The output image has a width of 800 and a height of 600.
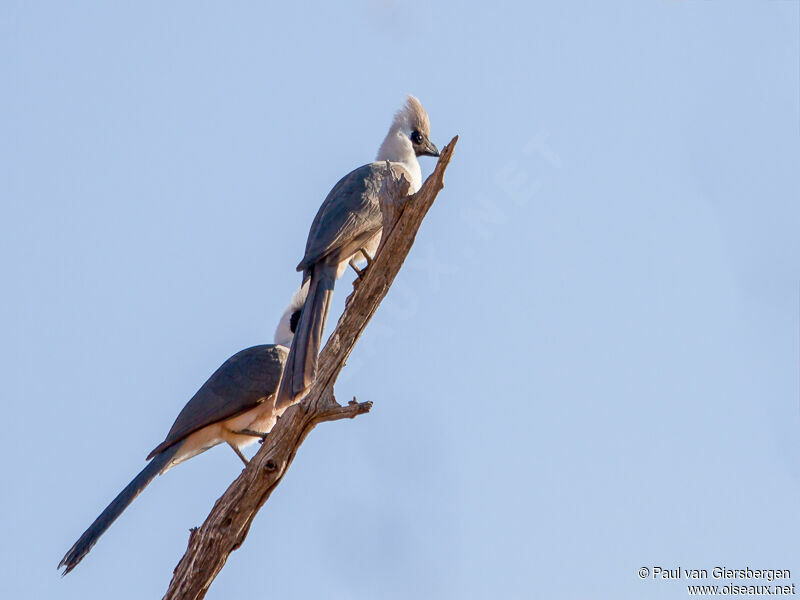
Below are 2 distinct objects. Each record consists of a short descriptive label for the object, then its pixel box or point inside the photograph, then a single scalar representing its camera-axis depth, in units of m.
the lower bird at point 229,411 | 13.82
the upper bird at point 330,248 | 12.50
